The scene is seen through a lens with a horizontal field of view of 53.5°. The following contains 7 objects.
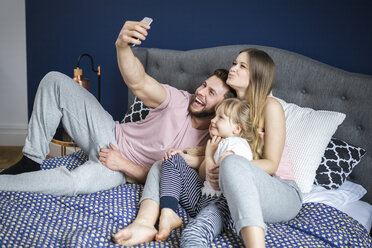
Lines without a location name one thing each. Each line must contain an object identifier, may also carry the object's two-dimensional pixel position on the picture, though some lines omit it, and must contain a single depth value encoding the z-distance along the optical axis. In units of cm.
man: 177
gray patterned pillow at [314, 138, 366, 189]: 175
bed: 128
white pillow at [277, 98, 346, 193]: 171
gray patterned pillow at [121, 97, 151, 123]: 232
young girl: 131
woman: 117
